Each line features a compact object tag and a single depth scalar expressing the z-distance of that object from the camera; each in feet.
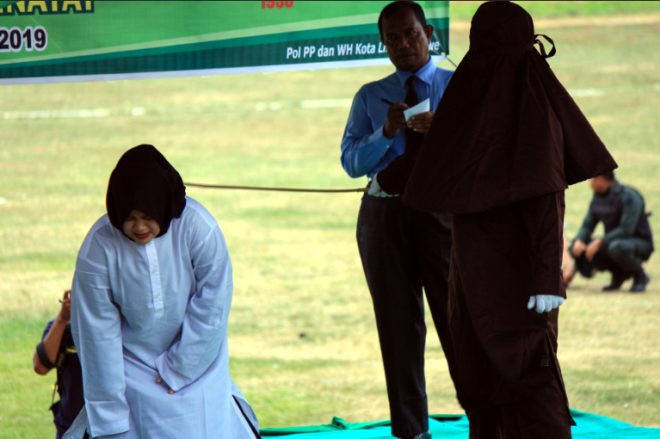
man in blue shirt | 35.12
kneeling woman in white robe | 29.21
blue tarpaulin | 39.97
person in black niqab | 28.45
